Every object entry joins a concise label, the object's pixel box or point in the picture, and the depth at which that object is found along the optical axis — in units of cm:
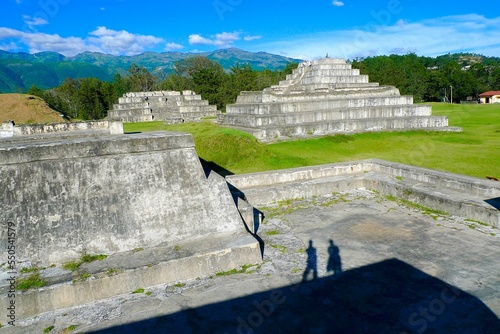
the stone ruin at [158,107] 3578
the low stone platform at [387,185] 713
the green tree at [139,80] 6356
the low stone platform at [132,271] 438
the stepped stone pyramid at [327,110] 1691
